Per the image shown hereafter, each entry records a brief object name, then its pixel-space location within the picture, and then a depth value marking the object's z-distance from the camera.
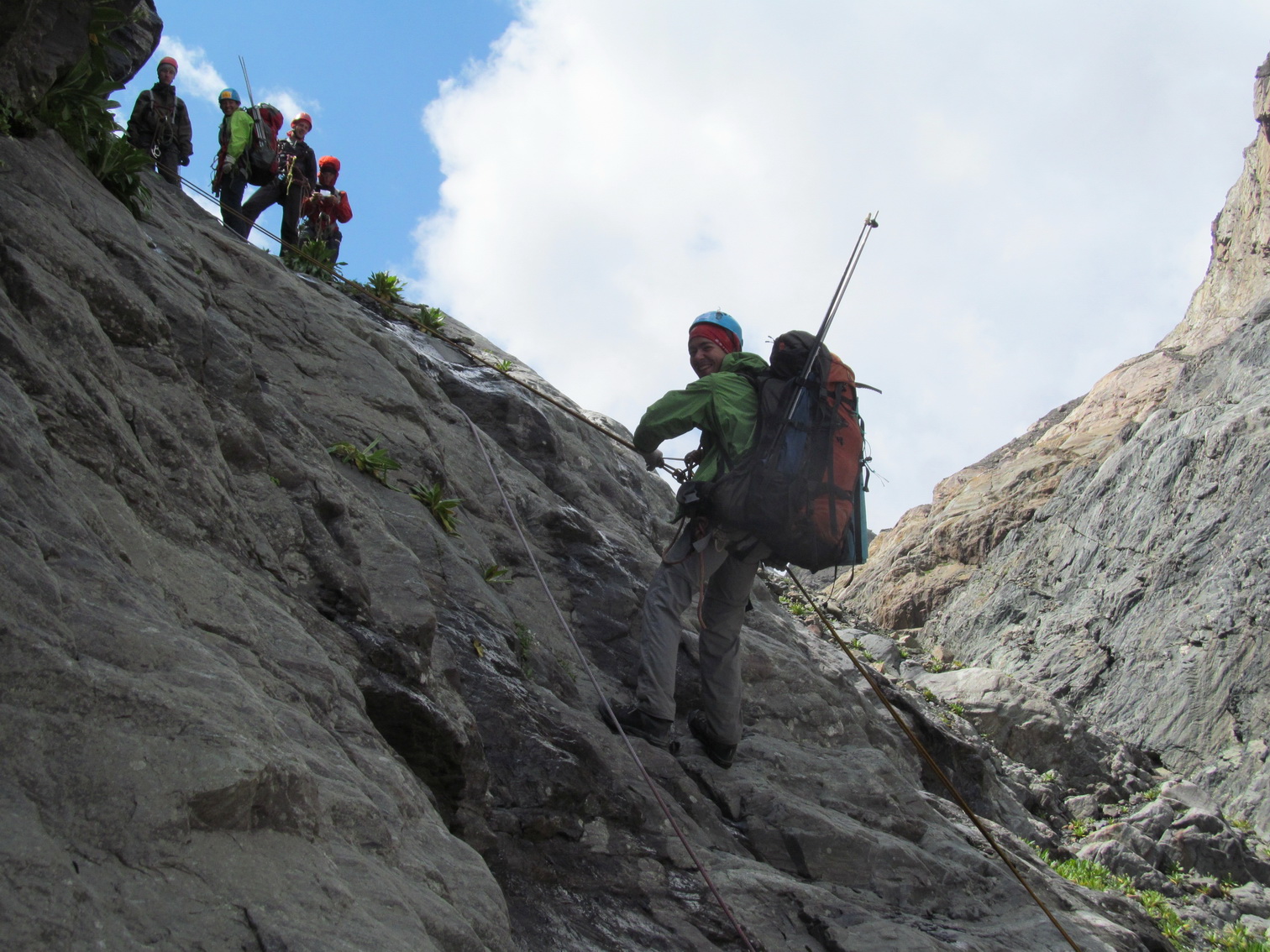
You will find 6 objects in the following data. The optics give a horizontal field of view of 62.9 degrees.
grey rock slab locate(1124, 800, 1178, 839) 13.55
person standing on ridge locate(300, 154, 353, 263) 14.55
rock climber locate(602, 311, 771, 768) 7.21
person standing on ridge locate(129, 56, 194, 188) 12.20
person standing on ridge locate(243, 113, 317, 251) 13.36
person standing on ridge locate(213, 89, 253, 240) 13.09
